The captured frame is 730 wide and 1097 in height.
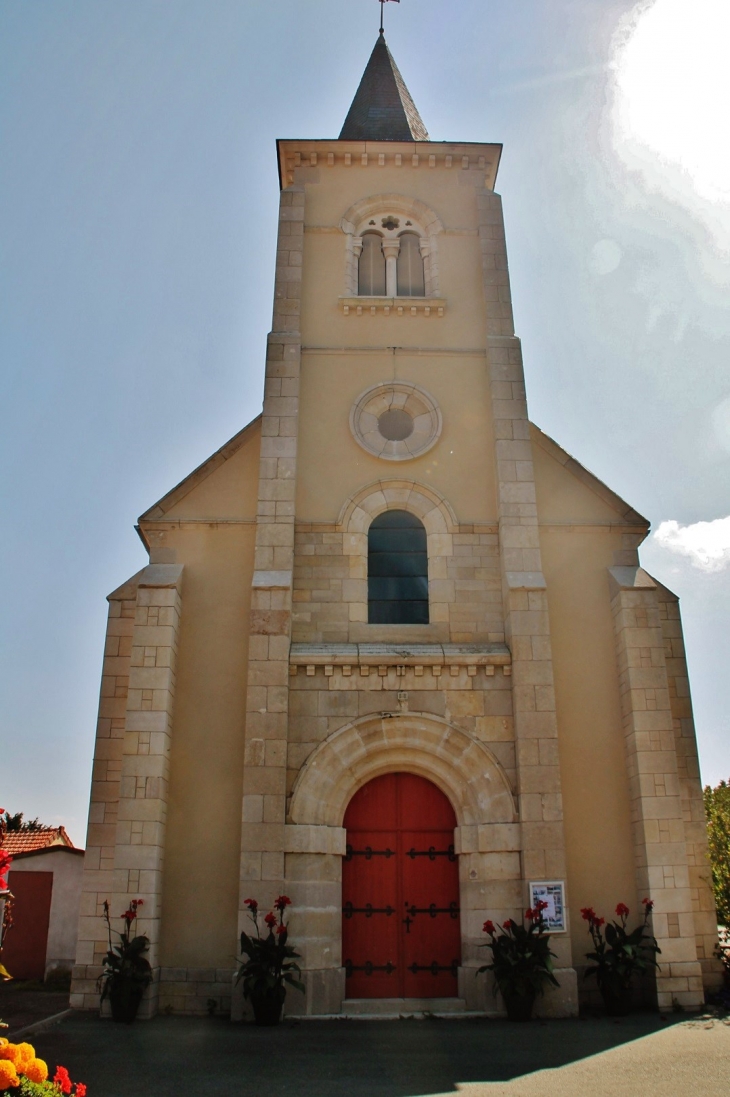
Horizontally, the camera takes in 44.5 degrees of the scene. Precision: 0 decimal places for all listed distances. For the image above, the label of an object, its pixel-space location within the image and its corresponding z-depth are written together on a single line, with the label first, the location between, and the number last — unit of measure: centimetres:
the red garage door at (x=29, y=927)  1526
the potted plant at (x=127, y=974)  984
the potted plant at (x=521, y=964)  983
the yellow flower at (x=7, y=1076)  463
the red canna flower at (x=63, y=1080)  508
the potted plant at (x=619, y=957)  1015
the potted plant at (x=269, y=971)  963
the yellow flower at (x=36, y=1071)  496
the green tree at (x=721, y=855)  1149
